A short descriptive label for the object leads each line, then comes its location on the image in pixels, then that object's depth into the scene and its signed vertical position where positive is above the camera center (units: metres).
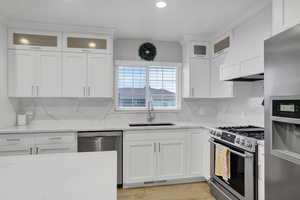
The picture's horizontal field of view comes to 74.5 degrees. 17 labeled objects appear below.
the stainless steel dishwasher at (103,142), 2.84 -0.62
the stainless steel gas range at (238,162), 1.97 -0.66
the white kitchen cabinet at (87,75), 3.16 +0.41
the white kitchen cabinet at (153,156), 2.97 -0.86
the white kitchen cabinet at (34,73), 2.99 +0.41
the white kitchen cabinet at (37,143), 2.65 -0.60
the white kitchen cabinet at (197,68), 3.53 +0.59
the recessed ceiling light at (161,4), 2.31 +1.15
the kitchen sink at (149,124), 3.37 -0.42
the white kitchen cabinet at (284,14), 1.52 +0.71
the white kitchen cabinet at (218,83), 3.03 +0.28
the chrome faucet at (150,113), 3.67 -0.24
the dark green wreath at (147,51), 3.72 +0.93
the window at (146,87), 3.70 +0.26
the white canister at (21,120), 3.11 -0.32
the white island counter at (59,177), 0.86 -0.41
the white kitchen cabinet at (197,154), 3.17 -0.86
